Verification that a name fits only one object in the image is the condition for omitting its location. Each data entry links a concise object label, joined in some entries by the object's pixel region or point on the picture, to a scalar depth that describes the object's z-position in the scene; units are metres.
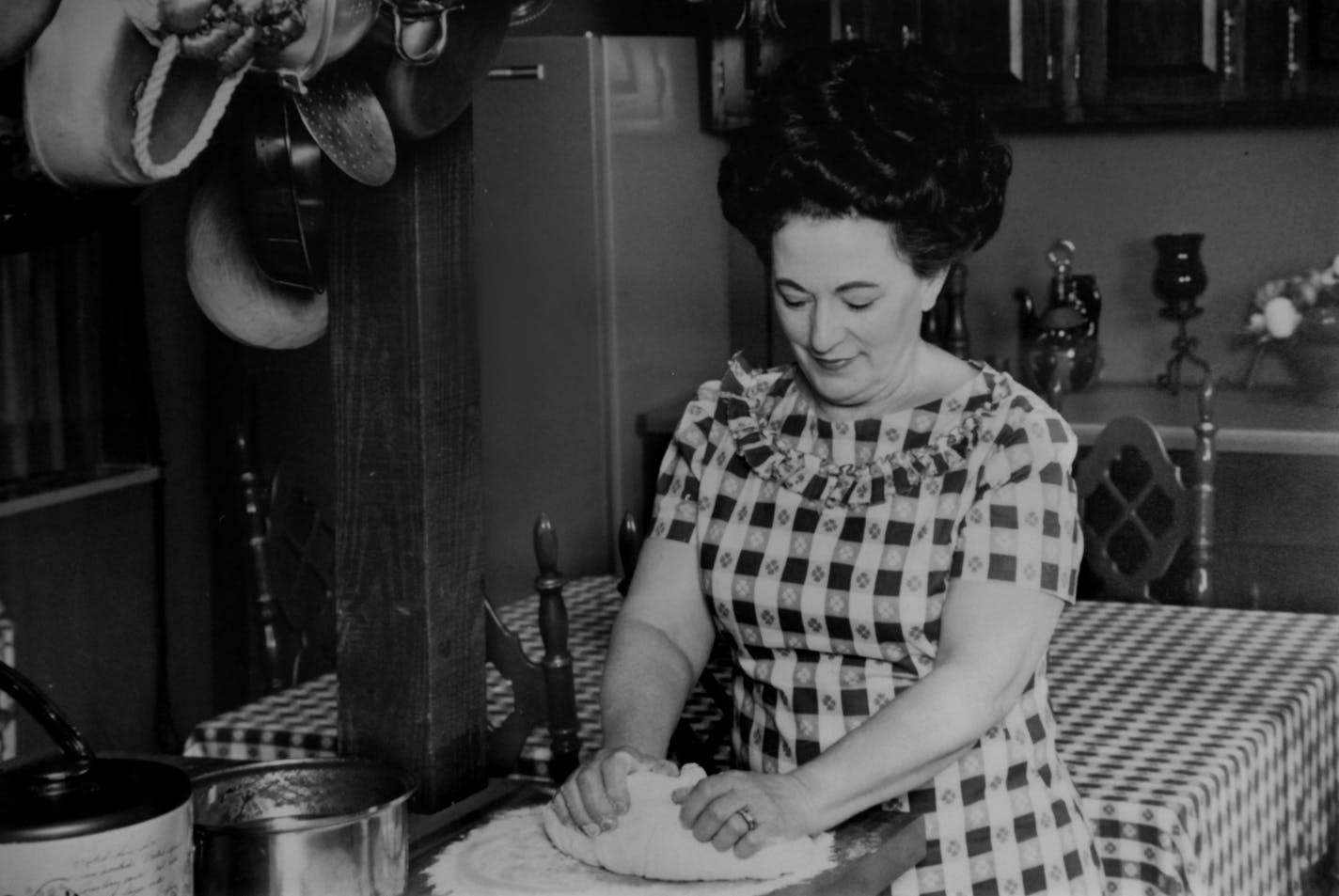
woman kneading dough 3.09
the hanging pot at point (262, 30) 2.76
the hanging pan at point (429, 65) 3.08
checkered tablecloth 3.49
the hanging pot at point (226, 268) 3.17
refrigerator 6.24
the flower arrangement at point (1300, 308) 5.99
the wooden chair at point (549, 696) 3.64
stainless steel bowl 2.80
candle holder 6.34
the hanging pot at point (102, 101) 2.74
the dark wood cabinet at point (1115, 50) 5.85
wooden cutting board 2.90
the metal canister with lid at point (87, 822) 2.61
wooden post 3.19
